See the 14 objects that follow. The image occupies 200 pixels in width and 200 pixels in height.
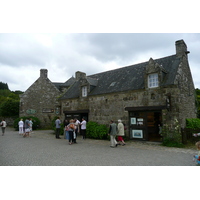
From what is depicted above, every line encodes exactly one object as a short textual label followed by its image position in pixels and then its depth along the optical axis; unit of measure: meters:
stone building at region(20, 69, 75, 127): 22.97
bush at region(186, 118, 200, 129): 10.76
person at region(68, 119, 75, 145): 10.39
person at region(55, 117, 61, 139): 13.09
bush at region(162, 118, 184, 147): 9.48
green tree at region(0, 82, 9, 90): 68.32
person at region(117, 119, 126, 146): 10.03
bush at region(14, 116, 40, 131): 21.01
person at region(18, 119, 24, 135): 15.30
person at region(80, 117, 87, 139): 12.27
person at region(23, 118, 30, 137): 14.16
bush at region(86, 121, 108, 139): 12.45
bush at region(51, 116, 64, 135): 15.57
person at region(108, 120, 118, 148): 9.56
